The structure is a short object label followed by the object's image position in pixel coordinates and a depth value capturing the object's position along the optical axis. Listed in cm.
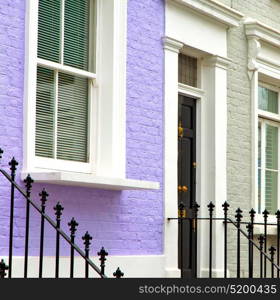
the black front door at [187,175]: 1787
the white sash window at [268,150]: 2090
